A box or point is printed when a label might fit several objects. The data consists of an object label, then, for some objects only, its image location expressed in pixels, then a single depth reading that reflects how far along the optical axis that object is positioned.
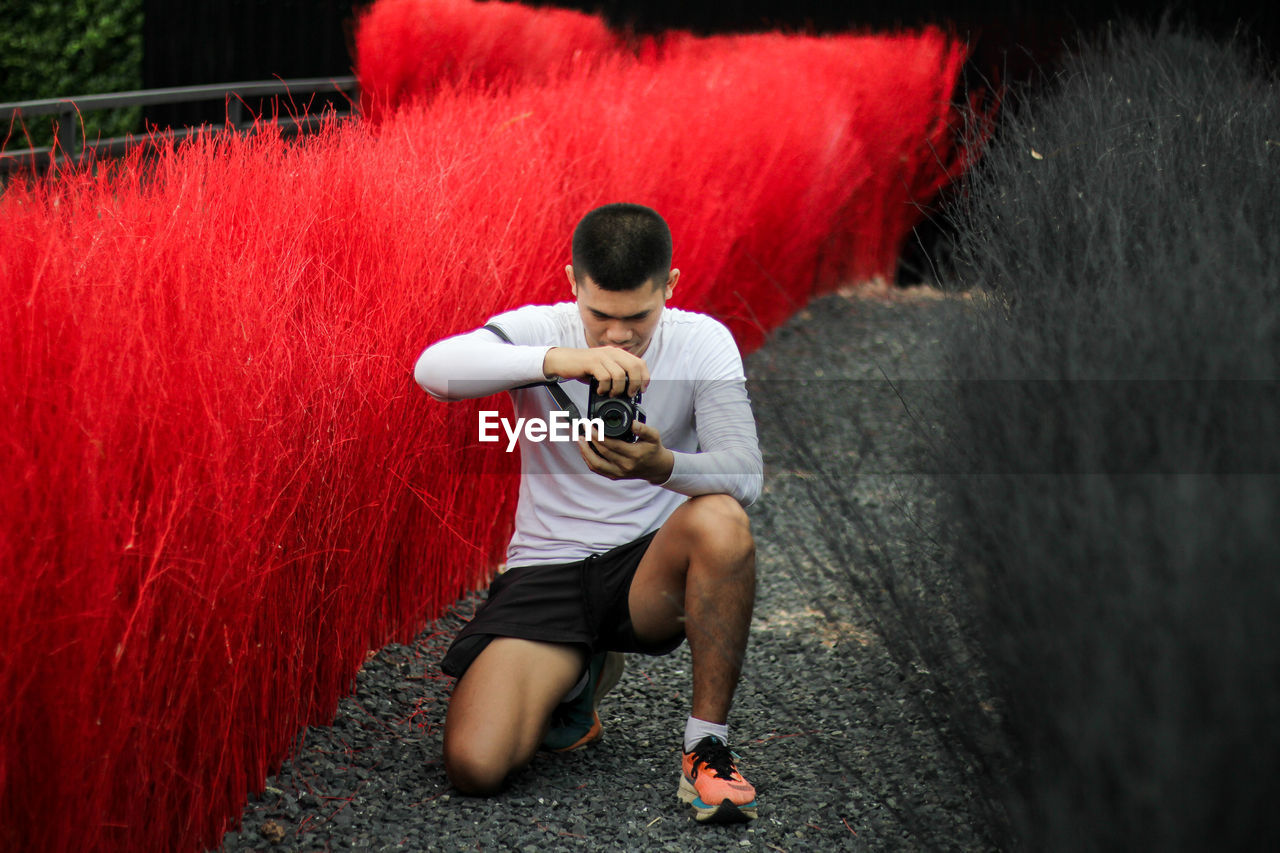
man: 4.31
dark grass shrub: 2.29
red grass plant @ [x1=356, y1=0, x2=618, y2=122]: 15.34
